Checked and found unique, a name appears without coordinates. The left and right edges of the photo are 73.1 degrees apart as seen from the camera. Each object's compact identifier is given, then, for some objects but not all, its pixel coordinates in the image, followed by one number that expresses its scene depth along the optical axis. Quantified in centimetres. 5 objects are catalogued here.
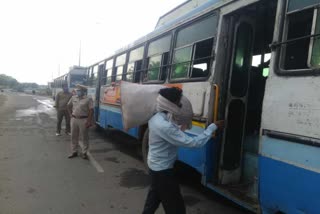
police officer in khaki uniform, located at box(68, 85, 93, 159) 508
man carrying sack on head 207
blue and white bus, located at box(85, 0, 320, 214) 192
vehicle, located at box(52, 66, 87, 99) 1732
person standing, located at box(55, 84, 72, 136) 773
